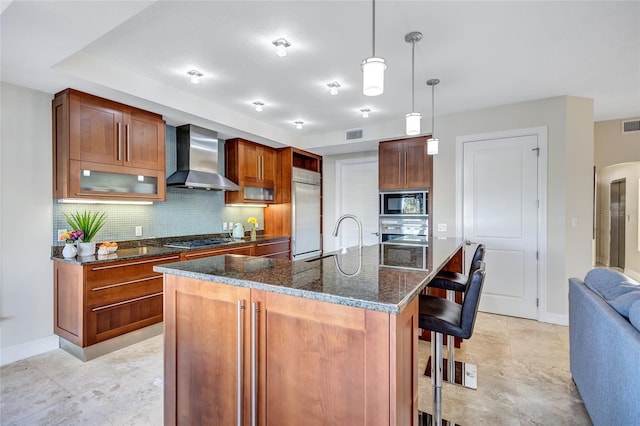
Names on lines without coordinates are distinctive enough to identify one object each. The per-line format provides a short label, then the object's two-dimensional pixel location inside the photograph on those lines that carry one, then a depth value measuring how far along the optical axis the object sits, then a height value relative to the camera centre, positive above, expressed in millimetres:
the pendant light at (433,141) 3053 +708
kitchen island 1061 -538
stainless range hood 3676 +657
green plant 2854 -100
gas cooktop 3602 -392
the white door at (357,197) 5562 +273
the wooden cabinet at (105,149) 2711 +615
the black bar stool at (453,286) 2268 -579
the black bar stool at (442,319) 1568 -593
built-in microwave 4395 +131
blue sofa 1291 -692
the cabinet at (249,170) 4449 +635
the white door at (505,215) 3680 -48
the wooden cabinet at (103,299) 2594 -796
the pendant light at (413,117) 2277 +755
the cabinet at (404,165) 4383 +701
